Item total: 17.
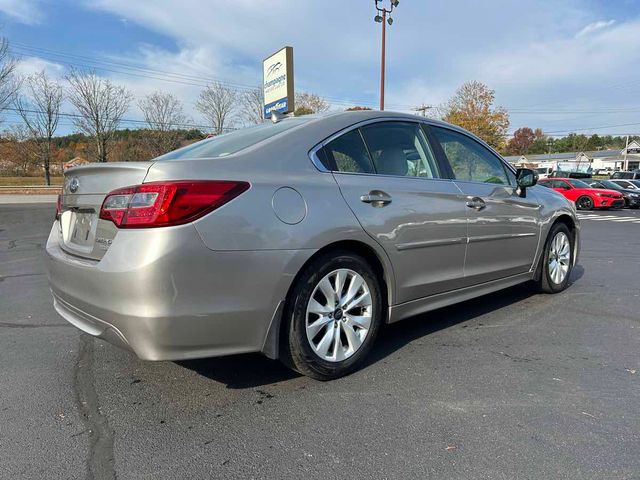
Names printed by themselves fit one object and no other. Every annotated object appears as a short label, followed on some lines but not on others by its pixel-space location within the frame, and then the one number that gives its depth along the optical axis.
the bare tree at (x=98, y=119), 33.00
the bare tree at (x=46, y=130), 35.31
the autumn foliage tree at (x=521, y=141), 110.39
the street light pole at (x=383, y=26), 22.25
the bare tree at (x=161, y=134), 38.00
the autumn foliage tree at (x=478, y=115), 39.91
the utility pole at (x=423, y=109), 42.02
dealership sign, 16.42
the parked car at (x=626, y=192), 23.05
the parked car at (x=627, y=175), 37.14
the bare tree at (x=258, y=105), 37.76
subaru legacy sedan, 2.33
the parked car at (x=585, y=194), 21.98
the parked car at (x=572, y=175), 35.35
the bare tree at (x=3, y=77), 22.61
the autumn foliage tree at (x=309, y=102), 39.28
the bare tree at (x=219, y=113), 40.12
